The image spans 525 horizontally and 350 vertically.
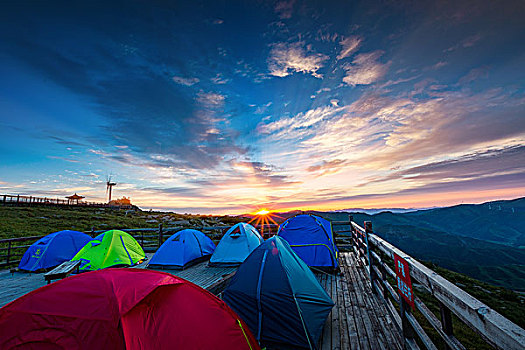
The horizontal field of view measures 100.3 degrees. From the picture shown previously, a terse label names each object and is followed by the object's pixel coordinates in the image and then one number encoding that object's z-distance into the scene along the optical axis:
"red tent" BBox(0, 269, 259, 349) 2.05
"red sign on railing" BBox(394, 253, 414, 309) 3.00
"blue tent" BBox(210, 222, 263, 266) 9.15
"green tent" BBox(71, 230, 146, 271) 8.58
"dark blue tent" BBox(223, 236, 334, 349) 3.83
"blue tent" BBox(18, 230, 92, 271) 9.26
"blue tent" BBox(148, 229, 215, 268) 9.19
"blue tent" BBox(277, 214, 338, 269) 7.59
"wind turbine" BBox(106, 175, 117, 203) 76.88
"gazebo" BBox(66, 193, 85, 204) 48.62
